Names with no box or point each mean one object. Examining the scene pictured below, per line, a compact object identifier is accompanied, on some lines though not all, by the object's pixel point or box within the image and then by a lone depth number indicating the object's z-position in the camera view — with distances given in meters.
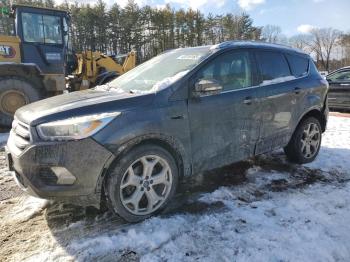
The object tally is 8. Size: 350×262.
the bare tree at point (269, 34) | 64.09
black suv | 3.04
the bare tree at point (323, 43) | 58.75
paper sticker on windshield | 4.02
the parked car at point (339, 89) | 10.24
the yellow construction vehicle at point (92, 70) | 12.65
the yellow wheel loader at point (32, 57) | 8.47
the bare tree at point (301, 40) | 61.70
